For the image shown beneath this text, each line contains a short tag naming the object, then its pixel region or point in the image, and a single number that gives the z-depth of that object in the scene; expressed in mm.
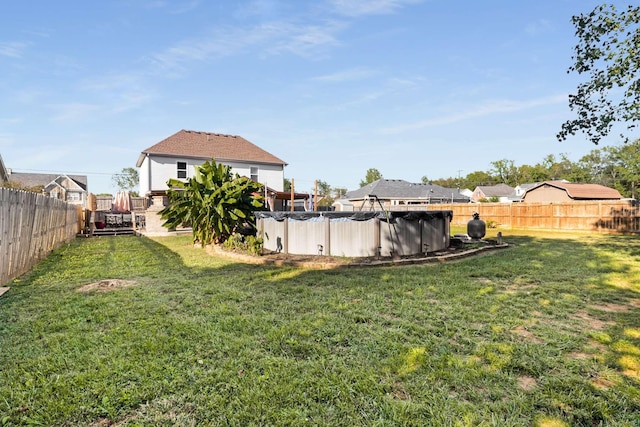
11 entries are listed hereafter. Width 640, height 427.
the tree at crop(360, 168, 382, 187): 73812
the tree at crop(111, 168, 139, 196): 61219
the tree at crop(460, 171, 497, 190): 75525
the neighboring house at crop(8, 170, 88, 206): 36250
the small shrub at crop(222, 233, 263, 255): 8172
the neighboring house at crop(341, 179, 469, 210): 35594
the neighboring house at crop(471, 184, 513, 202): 53894
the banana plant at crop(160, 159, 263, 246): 9242
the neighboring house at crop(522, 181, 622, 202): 31844
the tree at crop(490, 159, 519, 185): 68688
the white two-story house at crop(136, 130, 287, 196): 19625
